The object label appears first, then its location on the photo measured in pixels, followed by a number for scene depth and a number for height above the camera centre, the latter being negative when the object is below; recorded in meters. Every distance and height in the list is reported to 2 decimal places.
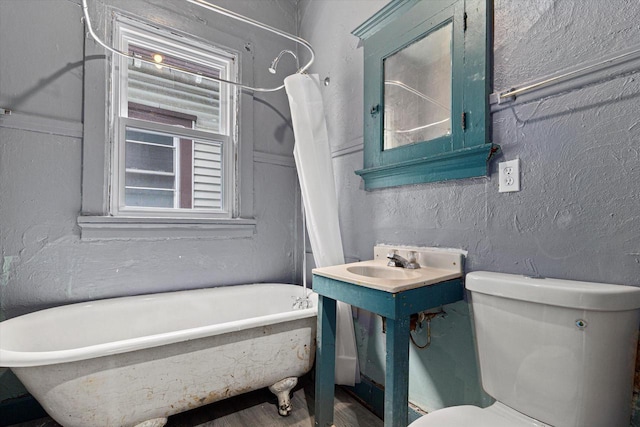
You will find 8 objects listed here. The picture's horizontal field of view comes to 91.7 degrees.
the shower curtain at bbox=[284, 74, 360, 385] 1.71 +0.17
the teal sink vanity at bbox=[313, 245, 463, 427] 1.05 -0.31
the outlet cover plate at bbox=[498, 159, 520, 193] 1.12 +0.16
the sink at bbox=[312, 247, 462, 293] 1.12 -0.23
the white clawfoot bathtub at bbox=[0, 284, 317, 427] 1.10 -0.60
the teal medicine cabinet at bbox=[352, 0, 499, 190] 1.23 +0.59
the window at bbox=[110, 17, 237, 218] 1.89 +0.57
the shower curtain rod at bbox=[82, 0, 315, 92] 1.56 +0.98
